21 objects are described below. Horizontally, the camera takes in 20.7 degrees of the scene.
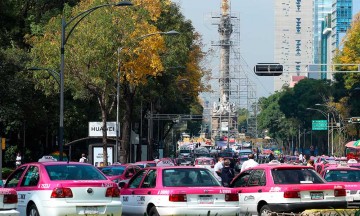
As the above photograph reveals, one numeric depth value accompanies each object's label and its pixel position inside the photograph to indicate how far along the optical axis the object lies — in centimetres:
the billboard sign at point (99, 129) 5850
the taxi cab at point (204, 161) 7015
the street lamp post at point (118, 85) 5286
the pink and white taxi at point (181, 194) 2050
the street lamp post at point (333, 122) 11058
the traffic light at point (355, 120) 8995
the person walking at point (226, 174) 3231
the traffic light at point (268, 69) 5132
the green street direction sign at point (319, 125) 12350
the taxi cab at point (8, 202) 1744
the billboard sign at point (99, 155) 5653
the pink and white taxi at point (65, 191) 1942
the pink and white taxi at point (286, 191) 2209
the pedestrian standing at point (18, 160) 6112
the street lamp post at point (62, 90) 3900
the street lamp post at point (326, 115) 12278
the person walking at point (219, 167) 3360
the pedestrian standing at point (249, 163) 3216
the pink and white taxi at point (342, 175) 2817
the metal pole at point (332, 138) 11881
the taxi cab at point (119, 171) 3544
